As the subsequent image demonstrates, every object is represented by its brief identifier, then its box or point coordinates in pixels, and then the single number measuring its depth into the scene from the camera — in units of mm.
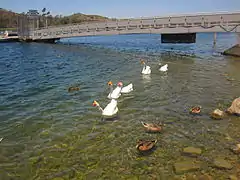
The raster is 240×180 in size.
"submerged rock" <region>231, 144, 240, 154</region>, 8711
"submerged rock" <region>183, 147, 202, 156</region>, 8816
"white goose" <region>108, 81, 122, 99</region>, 15344
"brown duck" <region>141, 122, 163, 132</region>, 10562
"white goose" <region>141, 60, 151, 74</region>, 22734
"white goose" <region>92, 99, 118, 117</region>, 12289
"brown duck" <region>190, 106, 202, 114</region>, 12523
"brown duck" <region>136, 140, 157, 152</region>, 8955
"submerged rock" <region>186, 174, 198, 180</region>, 7414
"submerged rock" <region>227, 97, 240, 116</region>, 12023
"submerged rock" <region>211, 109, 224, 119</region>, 11861
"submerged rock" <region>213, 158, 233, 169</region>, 7869
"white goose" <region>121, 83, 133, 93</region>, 16672
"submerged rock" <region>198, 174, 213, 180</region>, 7393
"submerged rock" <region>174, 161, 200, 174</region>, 7781
